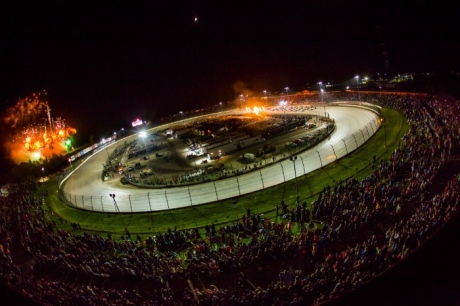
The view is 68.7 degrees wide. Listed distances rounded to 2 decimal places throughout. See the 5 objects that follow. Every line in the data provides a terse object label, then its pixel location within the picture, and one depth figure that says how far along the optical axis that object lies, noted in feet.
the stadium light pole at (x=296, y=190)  119.16
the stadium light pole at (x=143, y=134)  312.05
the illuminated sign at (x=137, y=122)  369.75
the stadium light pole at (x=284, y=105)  268.74
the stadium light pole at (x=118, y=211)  126.02
